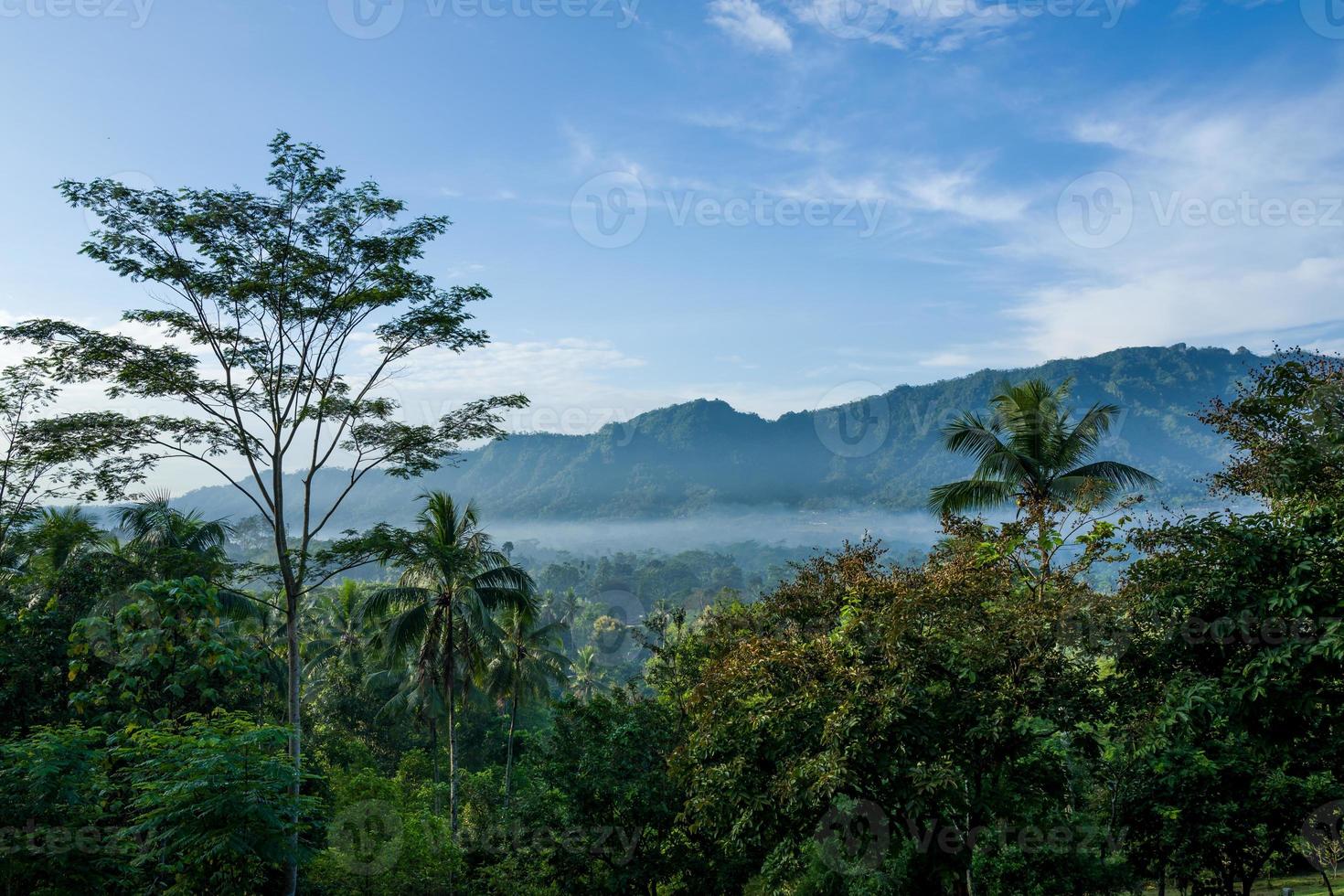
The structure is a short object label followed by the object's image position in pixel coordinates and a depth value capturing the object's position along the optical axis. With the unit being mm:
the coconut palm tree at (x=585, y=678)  47406
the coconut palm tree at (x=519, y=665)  23688
